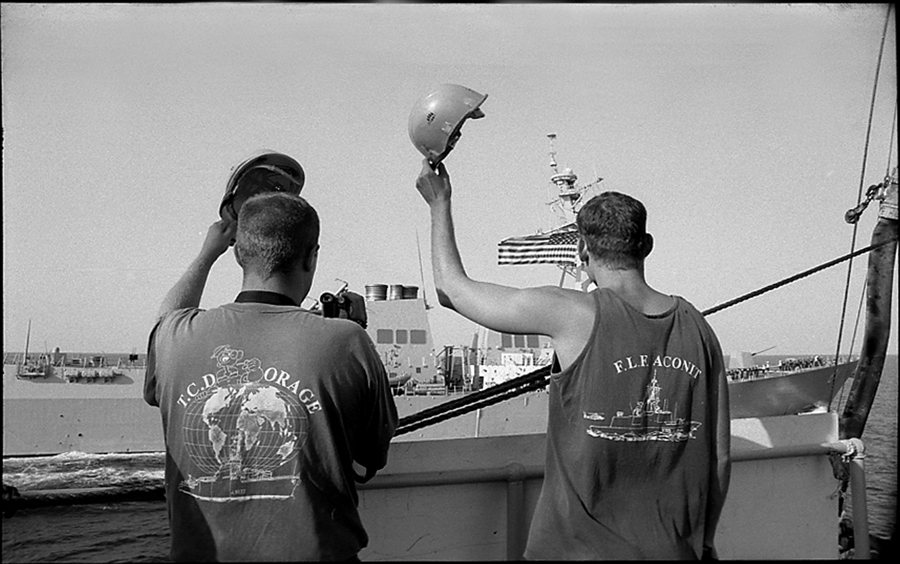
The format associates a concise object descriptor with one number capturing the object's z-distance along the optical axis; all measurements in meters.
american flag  22.48
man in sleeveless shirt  1.68
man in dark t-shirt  1.55
